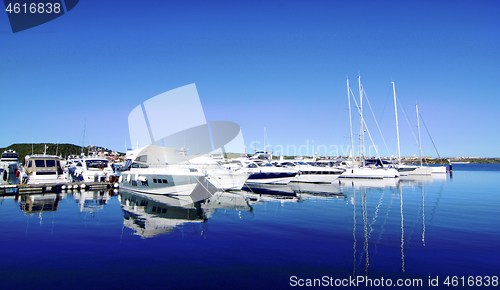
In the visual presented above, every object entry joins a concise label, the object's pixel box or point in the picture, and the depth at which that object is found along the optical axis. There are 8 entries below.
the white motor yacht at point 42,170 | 30.84
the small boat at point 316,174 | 38.91
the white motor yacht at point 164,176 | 22.77
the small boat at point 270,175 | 35.72
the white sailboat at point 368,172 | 49.38
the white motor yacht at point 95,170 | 35.22
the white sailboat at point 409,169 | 58.19
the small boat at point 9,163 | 51.43
